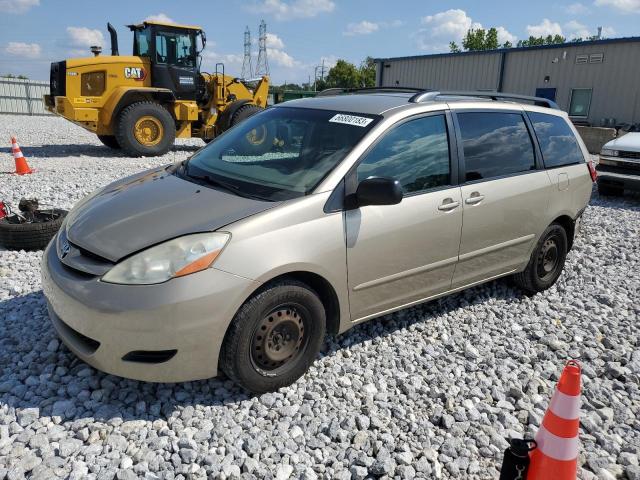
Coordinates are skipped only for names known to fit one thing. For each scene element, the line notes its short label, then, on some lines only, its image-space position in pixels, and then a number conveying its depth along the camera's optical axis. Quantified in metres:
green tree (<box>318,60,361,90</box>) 62.12
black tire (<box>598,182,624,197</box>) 9.55
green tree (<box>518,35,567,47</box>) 74.69
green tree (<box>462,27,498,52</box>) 58.84
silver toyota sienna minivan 2.60
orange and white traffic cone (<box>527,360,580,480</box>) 2.13
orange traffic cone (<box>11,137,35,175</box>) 9.09
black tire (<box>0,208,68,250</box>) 4.97
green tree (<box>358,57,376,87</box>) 61.12
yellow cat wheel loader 11.50
